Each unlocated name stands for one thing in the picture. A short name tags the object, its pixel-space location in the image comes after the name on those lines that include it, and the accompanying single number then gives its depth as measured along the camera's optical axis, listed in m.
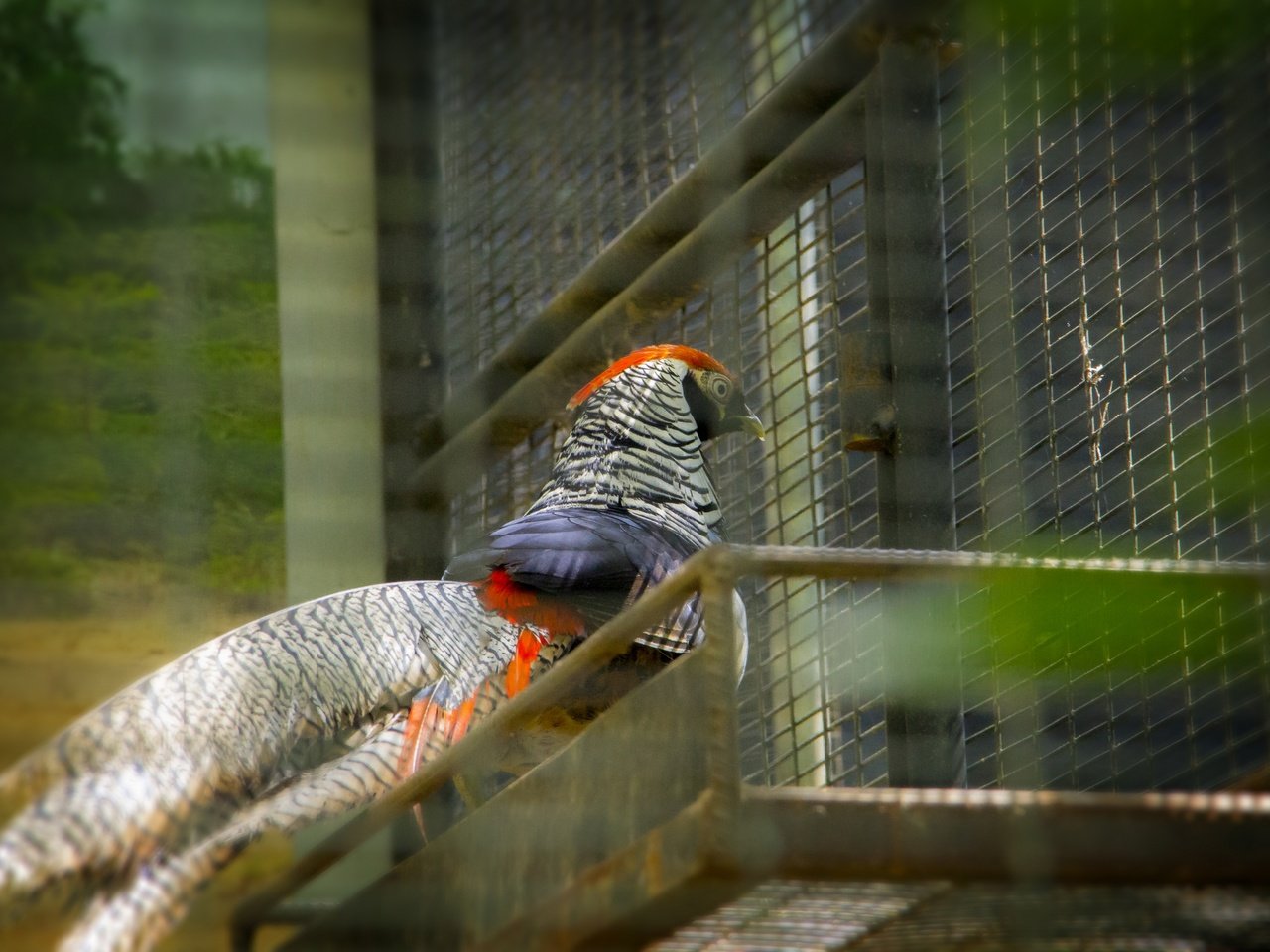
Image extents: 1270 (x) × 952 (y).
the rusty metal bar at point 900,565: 4.29
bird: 5.11
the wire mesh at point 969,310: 5.27
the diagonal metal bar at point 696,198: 5.26
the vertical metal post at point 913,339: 5.21
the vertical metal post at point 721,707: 4.11
